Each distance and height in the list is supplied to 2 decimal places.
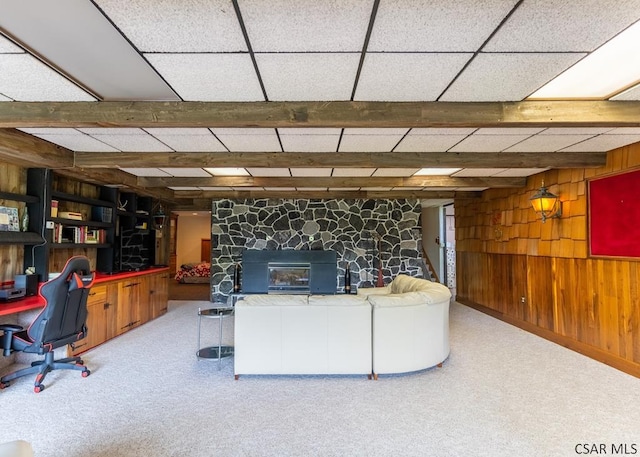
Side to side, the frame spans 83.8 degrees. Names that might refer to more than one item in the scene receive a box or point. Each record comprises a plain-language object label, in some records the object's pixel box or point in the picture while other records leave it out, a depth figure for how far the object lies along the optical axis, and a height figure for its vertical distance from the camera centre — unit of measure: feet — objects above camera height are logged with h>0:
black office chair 10.62 -2.63
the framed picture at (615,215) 12.43 +0.90
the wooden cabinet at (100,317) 14.35 -3.27
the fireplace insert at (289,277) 25.18 -2.63
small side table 12.64 -4.09
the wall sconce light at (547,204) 15.84 +1.59
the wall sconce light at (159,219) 23.35 +1.41
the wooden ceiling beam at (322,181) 19.10 +3.18
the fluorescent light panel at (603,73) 6.59 +3.60
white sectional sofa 11.22 -3.04
